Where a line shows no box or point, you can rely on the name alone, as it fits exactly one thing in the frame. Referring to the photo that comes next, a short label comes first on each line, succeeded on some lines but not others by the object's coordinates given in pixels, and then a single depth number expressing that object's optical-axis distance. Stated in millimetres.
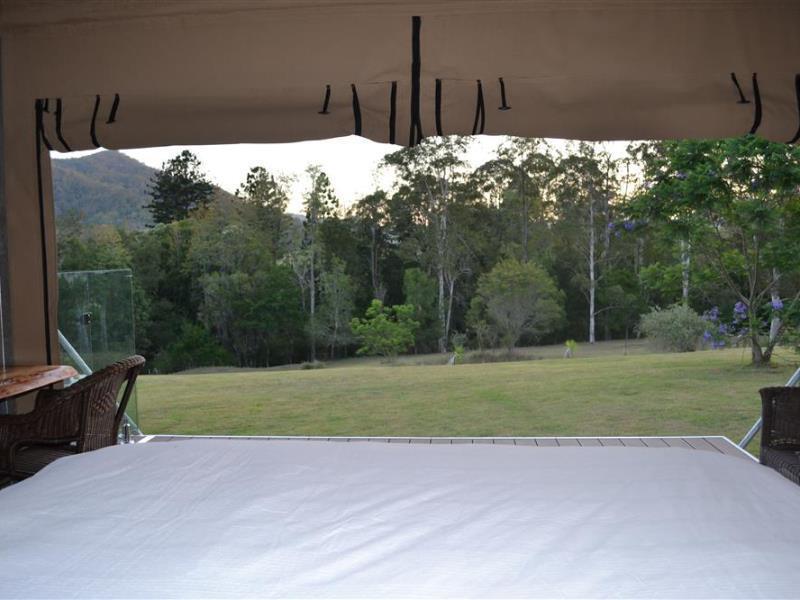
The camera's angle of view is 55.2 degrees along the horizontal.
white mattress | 1159
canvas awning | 3297
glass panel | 4375
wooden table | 2881
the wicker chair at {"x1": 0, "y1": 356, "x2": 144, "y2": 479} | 2654
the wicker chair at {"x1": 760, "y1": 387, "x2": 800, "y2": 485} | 2578
